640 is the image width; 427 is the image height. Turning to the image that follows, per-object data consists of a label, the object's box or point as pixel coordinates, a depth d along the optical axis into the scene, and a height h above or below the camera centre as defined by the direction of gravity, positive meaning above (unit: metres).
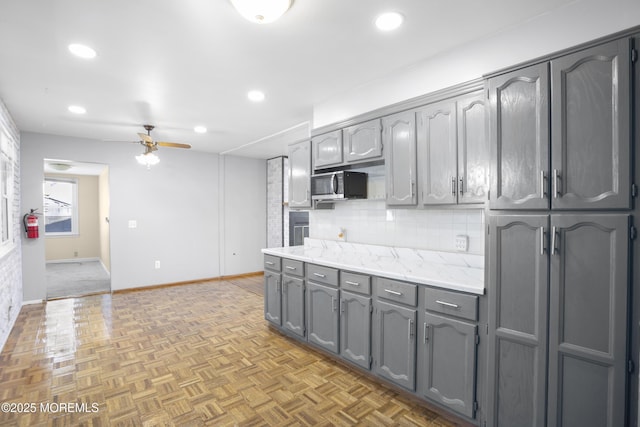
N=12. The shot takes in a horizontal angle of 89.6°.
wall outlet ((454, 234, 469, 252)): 2.50 -0.27
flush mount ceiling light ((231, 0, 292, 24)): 1.63 +1.04
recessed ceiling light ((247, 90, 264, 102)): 3.27 +1.19
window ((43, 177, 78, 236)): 8.14 +0.12
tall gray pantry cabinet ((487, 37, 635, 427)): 1.44 -0.15
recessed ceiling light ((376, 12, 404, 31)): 1.99 +1.20
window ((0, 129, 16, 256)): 3.48 +0.21
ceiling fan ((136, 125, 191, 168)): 4.08 +0.79
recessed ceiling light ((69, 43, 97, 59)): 2.30 +1.18
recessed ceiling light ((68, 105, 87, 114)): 3.61 +1.16
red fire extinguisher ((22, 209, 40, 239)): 4.59 -0.19
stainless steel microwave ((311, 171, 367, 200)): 3.11 +0.24
